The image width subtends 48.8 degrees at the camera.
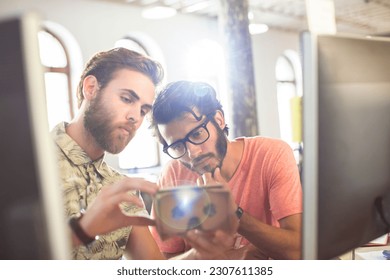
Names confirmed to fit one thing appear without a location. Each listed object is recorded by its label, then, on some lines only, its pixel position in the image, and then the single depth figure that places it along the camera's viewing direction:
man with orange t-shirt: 1.57
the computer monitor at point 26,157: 0.87
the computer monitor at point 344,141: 1.01
